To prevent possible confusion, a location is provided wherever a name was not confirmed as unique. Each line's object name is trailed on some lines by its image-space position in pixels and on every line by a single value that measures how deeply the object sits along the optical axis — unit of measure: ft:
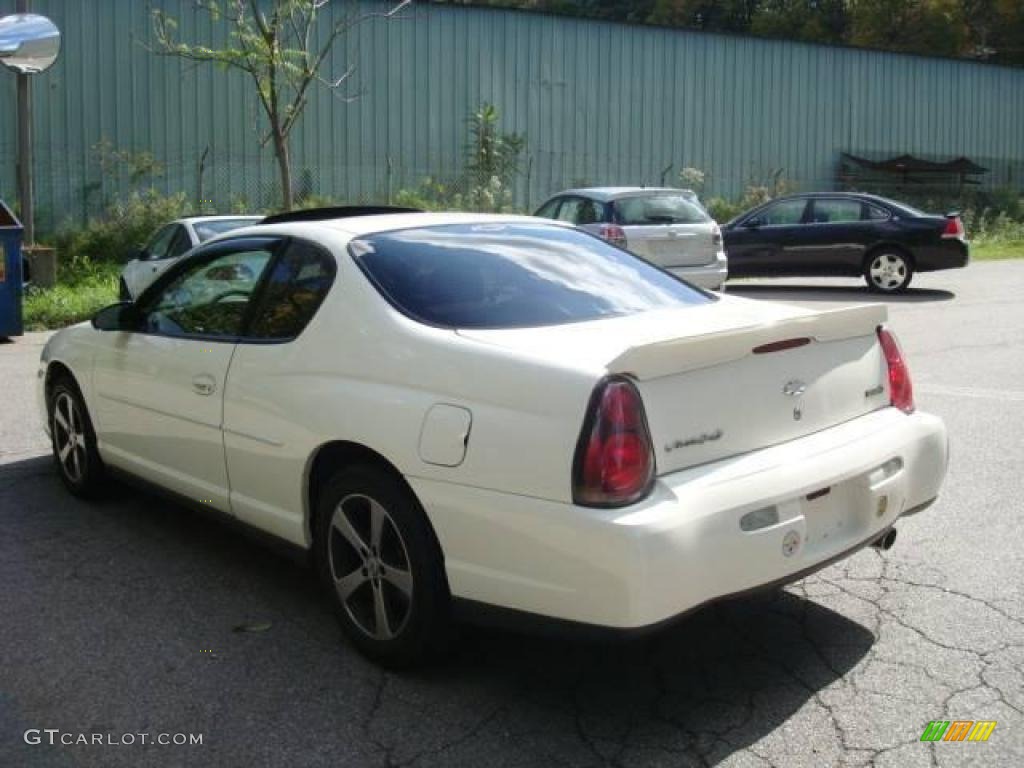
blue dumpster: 40.22
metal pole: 52.65
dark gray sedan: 49.19
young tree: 61.21
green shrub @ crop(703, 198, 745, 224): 91.30
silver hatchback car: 44.68
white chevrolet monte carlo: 10.12
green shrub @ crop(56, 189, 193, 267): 65.72
